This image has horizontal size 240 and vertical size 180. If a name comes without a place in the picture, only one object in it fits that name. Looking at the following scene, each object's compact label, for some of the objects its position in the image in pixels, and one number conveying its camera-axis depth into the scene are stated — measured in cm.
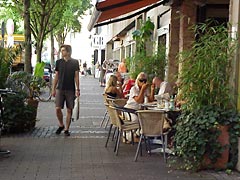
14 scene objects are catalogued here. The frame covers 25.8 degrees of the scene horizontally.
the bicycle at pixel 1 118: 888
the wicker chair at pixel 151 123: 873
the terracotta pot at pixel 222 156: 789
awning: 1055
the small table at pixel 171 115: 913
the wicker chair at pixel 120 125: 920
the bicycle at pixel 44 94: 1393
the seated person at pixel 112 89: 1205
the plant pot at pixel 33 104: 1199
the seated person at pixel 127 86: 1495
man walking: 1137
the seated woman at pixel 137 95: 1045
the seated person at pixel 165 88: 1148
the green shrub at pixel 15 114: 1121
